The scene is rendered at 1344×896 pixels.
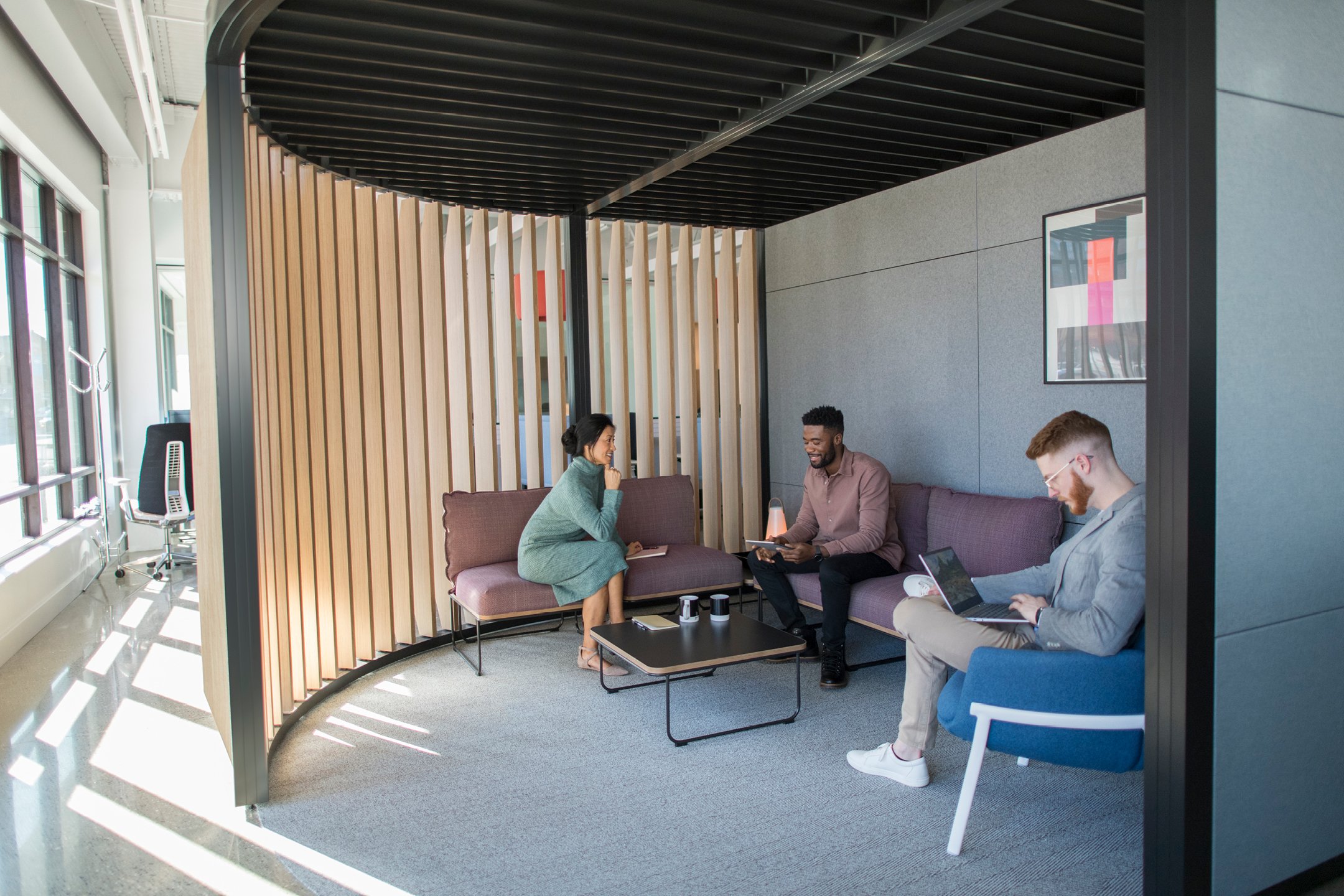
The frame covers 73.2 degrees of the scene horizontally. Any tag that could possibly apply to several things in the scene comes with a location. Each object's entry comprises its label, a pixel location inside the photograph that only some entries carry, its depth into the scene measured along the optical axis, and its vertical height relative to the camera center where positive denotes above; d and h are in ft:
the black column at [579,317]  18.93 +1.78
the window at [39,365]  20.26 +1.19
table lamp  16.51 -2.25
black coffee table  12.14 -3.51
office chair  23.63 -1.81
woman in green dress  15.48 -2.45
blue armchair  8.55 -3.03
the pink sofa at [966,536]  14.15 -2.34
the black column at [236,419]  10.18 -0.12
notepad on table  13.98 -3.50
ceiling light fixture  16.75 +7.26
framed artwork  13.28 +1.50
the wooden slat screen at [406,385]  13.47 +0.35
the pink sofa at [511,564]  15.35 -3.02
